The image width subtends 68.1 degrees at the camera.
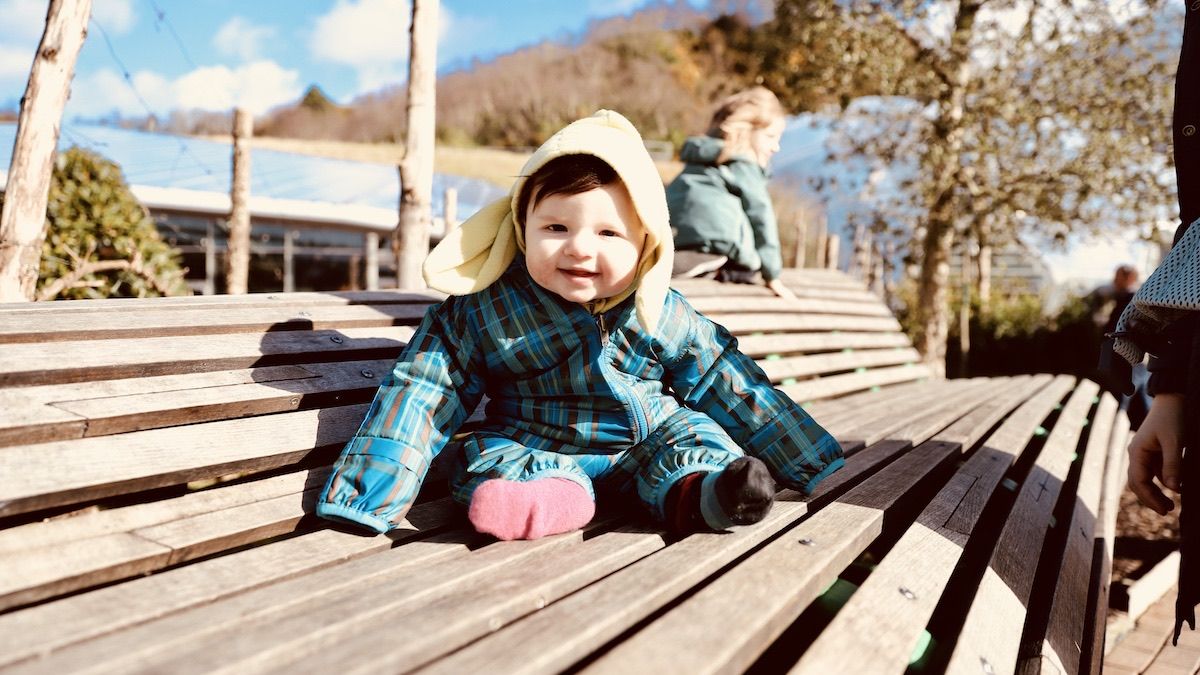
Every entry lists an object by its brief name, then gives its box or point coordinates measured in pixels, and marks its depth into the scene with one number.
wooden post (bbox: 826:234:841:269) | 10.41
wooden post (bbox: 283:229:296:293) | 14.66
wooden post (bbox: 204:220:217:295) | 12.30
